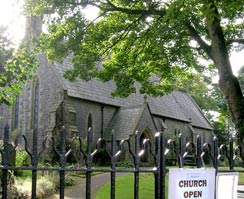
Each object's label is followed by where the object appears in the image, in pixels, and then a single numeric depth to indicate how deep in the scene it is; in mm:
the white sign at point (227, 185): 4023
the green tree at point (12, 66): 7469
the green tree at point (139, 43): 11773
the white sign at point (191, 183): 3572
